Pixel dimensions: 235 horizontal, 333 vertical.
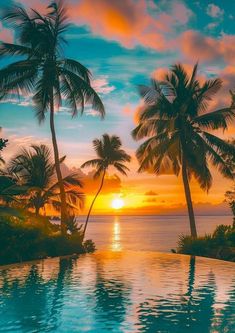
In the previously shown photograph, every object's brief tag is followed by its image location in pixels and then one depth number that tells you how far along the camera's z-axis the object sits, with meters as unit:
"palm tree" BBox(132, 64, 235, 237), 26.38
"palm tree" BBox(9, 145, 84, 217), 30.64
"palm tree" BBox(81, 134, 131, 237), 36.50
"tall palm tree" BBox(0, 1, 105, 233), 24.94
